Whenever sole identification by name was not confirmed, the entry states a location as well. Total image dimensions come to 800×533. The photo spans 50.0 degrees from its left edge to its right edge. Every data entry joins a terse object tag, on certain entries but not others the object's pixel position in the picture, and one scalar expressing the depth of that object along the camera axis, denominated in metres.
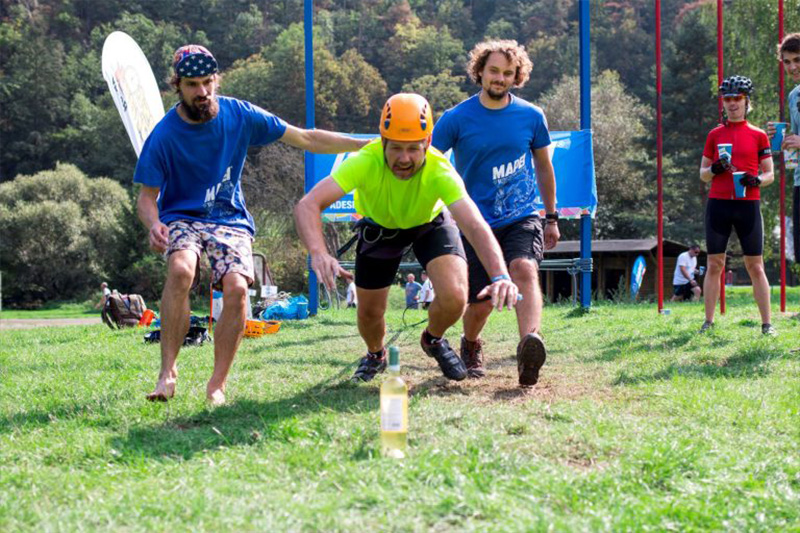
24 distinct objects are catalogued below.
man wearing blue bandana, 5.31
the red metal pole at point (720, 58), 10.32
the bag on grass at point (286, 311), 13.87
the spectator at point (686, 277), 23.17
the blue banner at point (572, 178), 13.63
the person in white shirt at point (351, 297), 29.89
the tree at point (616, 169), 51.81
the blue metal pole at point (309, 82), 13.06
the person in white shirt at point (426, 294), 26.47
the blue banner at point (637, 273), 24.91
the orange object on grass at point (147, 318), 16.31
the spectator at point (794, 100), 7.08
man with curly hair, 6.05
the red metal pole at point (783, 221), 10.09
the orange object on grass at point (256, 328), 10.54
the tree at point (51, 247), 55.12
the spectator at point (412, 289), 31.18
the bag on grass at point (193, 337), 9.62
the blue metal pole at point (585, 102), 13.43
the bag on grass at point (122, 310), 16.12
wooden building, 39.53
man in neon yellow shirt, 4.68
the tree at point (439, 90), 65.56
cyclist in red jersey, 8.15
